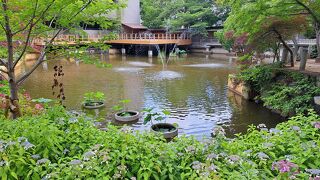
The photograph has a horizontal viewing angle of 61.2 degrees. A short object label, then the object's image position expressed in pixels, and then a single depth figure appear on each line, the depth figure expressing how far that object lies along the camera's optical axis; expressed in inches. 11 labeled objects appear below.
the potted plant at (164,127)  267.0
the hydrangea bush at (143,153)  96.1
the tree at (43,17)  144.3
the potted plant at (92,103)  354.8
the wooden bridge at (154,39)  1072.9
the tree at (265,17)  303.7
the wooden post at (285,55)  432.5
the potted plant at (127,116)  308.7
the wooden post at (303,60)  367.9
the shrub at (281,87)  300.7
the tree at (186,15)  1125.7
